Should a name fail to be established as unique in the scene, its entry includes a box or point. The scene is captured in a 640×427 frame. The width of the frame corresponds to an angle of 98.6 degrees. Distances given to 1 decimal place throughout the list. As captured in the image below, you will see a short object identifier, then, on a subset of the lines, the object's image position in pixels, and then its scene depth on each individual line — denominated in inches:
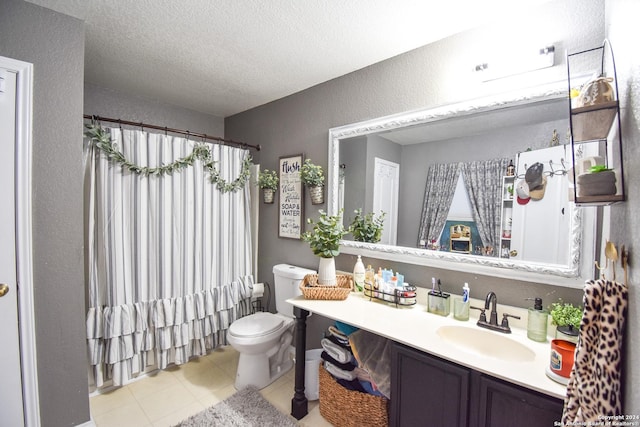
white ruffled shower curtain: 77.5
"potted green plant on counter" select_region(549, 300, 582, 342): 45.2
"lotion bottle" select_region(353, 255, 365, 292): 75.4
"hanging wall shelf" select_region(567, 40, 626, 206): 30.9
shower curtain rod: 74.8
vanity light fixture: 52.2
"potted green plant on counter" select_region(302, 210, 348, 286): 73.6
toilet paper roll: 108.0
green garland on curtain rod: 75.4
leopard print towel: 27.8
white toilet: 79.8
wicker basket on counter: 69.7
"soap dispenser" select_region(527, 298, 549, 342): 49.6
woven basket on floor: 59.7
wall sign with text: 97.5
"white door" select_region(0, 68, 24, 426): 53.5
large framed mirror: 51.0
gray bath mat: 67.7
